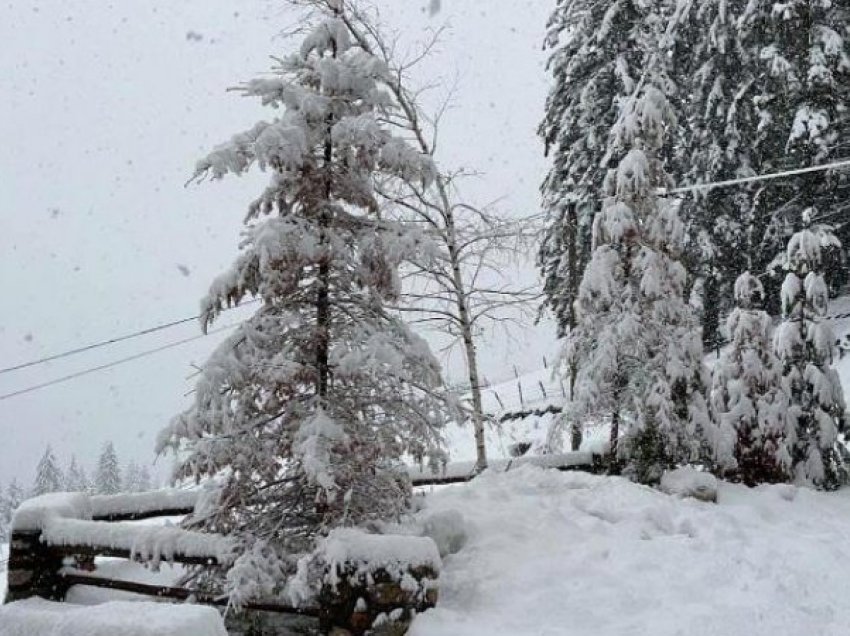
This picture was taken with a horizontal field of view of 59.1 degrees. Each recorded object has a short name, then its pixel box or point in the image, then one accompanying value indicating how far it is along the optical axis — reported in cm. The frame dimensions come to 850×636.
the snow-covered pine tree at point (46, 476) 6419
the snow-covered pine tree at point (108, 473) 7062
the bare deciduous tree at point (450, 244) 1666
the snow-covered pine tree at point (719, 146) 2384
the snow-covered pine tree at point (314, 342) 671
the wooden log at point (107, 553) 635
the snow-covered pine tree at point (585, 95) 2180
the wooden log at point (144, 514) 887
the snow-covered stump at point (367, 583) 576
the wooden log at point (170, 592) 609
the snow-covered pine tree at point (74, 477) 10530
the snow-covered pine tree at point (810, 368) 1305
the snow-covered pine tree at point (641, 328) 1211
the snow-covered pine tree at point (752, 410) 1280
